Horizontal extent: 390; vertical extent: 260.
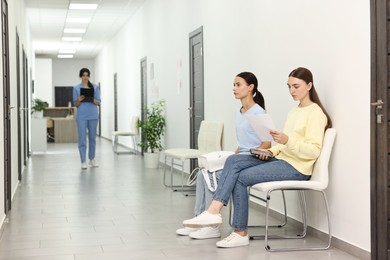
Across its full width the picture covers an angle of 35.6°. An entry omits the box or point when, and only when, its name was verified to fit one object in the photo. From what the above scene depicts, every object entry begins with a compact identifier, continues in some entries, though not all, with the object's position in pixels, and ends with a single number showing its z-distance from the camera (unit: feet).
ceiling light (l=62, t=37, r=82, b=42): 58.08
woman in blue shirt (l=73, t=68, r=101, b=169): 31.96
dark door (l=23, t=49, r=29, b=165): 33.07
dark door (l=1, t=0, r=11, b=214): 17.79
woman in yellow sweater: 13.35
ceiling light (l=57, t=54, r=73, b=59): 75.00
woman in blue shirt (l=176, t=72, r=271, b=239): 14.97
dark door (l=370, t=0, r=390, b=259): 11.36
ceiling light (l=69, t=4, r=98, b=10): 39.99
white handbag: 14.87
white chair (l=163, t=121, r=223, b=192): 22.15
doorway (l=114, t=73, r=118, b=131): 57.36
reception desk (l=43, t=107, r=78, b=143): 60.59
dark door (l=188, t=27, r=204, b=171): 25.59
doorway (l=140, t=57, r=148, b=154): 39.88
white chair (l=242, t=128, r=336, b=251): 13.15
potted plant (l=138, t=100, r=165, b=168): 32.96
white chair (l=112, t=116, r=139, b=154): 42.16
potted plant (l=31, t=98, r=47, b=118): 44.70
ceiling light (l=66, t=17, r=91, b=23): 45.96
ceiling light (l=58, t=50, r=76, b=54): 70.27
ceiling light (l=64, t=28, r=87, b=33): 51.62
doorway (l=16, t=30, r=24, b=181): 25.68
